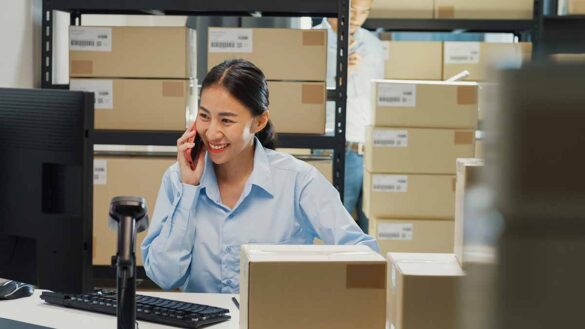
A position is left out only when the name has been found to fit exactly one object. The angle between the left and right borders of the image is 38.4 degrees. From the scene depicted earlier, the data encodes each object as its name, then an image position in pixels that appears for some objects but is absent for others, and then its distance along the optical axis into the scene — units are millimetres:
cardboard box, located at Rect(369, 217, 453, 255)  3086
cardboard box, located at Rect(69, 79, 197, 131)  2654
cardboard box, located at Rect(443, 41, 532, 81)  3512
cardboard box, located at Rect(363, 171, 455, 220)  3086
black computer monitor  1271
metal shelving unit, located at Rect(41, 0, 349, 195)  2592
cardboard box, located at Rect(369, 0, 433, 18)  3547
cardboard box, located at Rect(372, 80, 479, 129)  3055
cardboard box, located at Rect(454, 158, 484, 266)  1226
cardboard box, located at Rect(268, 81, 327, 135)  2607
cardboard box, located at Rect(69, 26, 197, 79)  2645
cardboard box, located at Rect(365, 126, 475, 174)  3070
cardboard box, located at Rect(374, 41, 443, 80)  3518
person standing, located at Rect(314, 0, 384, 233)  3748
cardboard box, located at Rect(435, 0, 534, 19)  3434
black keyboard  1540
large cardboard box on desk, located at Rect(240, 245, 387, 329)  1245
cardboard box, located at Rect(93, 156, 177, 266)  2660
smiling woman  1984
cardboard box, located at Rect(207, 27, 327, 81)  2598
